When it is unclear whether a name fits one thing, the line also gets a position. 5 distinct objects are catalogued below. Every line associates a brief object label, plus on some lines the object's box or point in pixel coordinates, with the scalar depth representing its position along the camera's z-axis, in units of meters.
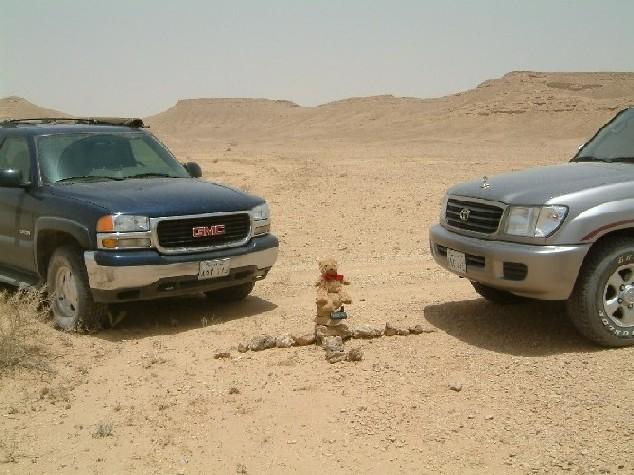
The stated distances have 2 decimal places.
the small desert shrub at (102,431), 4.42
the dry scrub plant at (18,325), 5.47
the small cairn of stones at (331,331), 5.47
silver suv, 5.30
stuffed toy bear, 5.49
